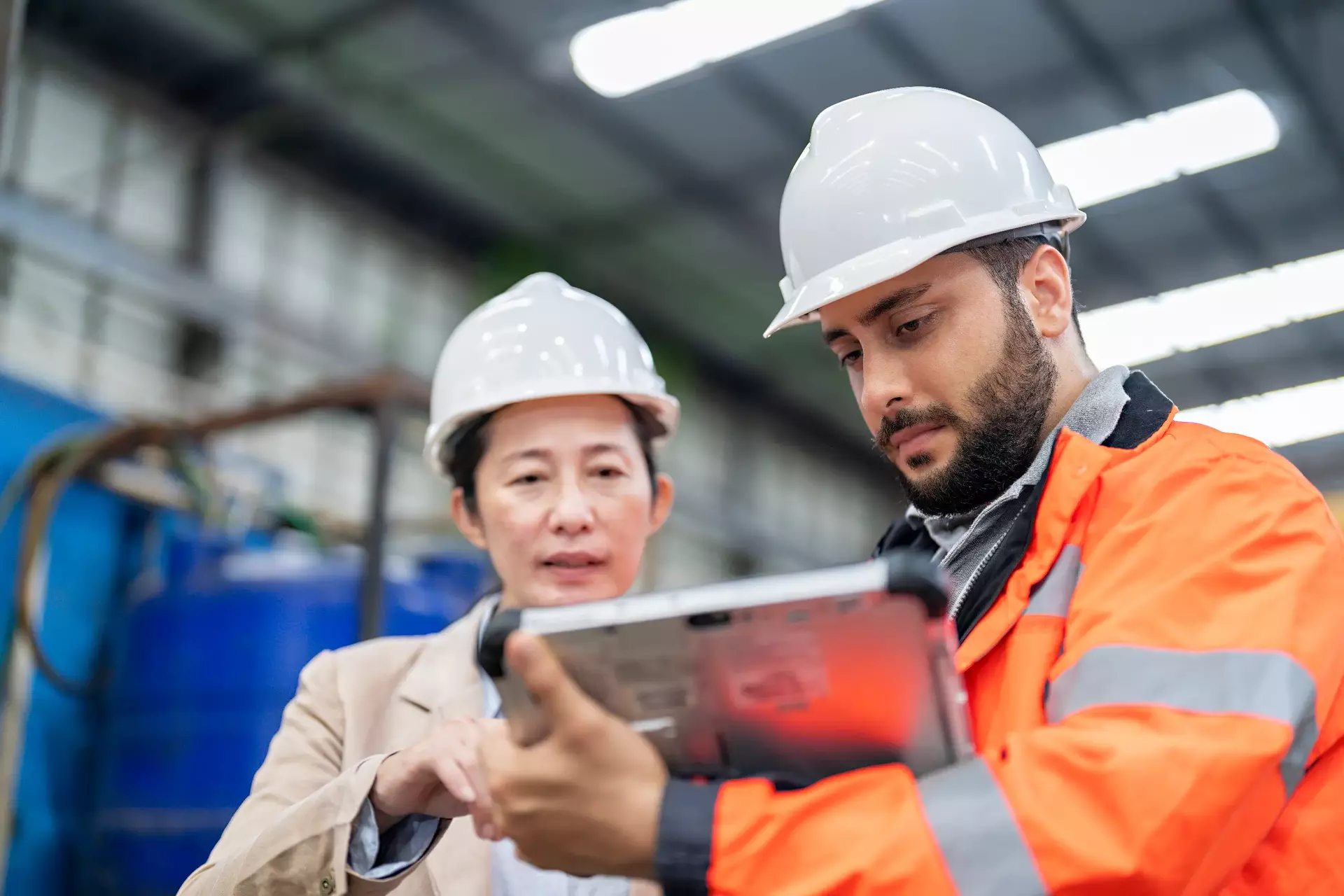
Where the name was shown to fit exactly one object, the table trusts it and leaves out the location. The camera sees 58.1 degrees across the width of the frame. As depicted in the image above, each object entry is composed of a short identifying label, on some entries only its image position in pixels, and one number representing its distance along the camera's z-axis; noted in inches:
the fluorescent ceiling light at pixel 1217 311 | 357.4
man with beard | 40.6
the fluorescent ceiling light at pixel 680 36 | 237.9
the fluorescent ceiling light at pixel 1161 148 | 271.6
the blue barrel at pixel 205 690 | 156.6
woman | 62.9
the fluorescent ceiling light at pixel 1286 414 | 431.5
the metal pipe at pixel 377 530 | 150.7
